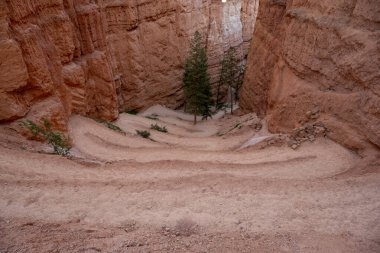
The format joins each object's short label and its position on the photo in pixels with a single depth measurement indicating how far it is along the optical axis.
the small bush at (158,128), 25.08
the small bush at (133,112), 30.23
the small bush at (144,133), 21.53
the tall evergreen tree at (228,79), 34.94
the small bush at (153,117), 29.29
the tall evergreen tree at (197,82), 31.12
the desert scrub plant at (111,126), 20.76
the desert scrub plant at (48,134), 13.20
